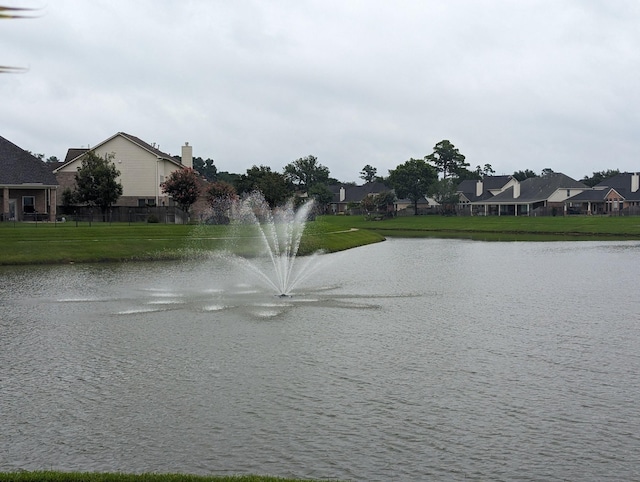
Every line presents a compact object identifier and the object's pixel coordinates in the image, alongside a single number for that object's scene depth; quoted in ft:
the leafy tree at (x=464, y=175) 639.35
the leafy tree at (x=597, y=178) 636.07
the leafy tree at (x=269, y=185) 298.97
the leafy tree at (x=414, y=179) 506.89
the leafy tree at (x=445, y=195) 491.72
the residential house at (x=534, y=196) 468.05
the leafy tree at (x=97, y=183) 242.99
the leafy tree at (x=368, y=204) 522.88
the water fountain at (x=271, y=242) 135.33
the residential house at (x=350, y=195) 612.70
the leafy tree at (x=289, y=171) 650.43
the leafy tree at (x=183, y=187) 256.52
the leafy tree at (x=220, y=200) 270.26
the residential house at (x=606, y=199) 449.06
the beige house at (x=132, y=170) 287.28
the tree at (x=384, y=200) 524.52
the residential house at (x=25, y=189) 237.04
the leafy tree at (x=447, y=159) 637.71
